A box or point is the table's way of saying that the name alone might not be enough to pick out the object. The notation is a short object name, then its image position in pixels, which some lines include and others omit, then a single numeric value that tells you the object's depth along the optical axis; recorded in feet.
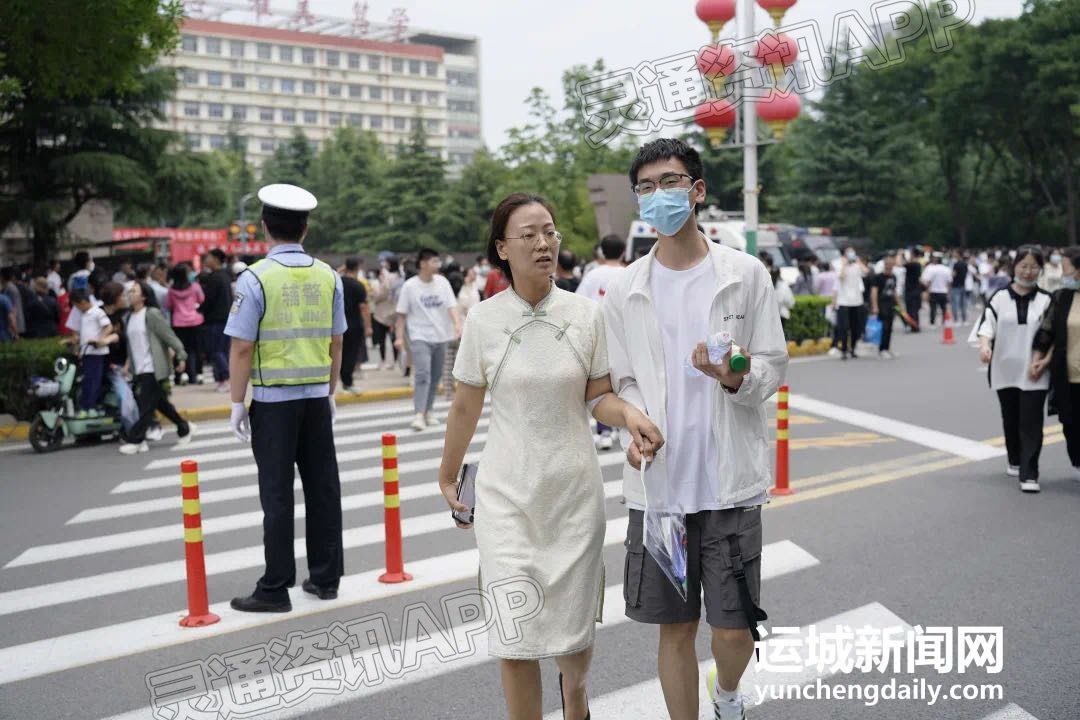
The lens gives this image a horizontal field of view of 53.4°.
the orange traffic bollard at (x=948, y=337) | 66.95
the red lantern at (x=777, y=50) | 38.40
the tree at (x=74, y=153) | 87.25
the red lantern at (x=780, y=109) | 44.37
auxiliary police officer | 18.17
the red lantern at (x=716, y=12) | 41.91
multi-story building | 365.81
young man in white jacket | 11.50
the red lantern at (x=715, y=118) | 45.47
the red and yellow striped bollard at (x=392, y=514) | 19.85
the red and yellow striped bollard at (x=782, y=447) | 26.12
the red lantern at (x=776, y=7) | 40.98
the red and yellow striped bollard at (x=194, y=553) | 18.01
